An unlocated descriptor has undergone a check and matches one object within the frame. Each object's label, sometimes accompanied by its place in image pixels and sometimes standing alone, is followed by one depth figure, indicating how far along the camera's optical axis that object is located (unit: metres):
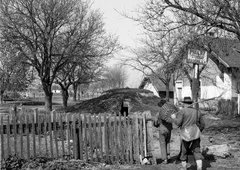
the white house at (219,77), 25.86
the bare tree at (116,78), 65.62
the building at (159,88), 48.72
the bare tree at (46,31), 16.33
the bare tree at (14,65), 17.09
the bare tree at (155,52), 10.67
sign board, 7.09
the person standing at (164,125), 7.14
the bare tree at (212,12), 9.39
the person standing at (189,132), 6.13
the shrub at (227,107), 19.50
